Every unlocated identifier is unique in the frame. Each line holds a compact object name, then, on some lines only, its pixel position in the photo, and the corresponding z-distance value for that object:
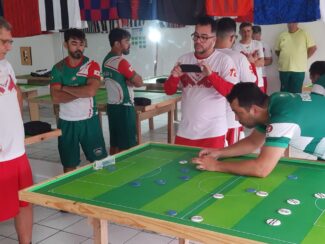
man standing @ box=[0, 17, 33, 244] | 2.38
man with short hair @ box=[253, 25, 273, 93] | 6.73
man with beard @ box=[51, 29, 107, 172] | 3.22
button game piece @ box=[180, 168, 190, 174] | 2.09
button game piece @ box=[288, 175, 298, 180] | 1.95
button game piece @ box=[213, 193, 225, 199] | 1.72
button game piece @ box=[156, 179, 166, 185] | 1.93
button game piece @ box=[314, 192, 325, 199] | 1.70
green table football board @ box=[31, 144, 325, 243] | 1.46
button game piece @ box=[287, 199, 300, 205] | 1.65
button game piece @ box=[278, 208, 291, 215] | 1.56
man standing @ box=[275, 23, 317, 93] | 6.32
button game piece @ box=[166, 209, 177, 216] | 1.58
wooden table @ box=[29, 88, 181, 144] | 4.43
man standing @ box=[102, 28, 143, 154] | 3.92
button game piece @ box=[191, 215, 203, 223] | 1.51
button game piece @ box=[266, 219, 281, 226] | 1.47
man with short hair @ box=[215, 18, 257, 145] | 3.29
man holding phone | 2.76
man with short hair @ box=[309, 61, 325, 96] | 3.55
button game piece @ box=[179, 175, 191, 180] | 1.98
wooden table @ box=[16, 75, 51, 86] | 7.01
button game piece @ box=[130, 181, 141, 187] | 1.91
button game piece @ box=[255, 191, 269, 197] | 1.74
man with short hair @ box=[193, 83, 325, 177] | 1.87
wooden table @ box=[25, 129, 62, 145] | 2.97
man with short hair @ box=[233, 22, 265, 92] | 5.10
